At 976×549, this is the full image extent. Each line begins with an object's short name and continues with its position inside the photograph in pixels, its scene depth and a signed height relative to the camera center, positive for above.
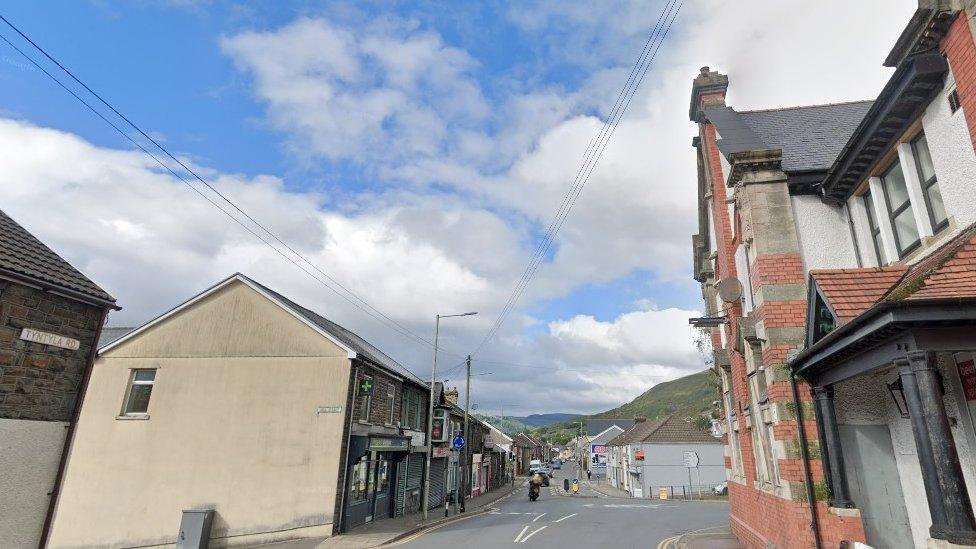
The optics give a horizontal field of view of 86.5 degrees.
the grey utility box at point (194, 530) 16.56 -2.76
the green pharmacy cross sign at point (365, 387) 19.89 +2.05
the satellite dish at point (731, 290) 12.07 +3.61
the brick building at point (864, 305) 5.68 +2.12
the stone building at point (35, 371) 7.09 +0.90
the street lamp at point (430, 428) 22.72 +0.74
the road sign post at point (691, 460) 42.89 -0.68
